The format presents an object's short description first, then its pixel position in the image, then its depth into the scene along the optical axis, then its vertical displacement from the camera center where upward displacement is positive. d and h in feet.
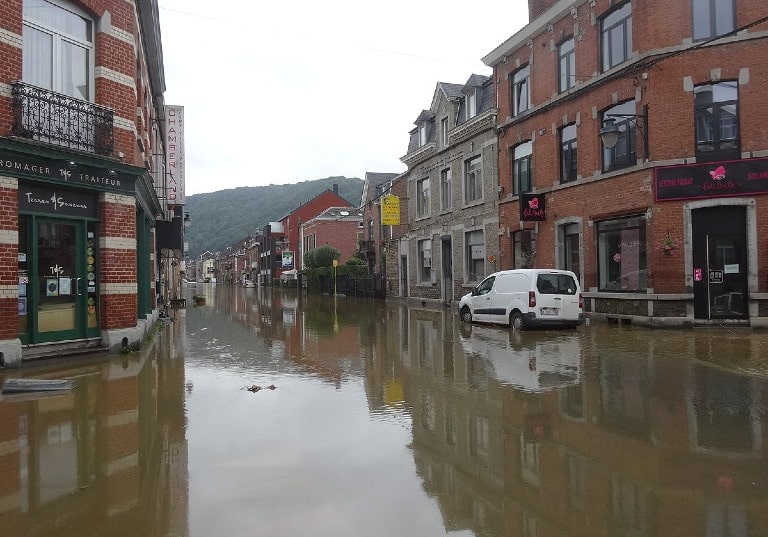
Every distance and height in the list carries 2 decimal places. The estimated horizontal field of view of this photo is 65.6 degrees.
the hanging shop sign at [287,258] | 247.29 +9.37
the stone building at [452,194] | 85.66 +13.56
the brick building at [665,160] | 53.11 +11.03
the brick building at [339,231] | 212.64 +17.42
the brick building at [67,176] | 33.35 +6.60
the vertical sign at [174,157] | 82.02 +17.33
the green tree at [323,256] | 178.50 +7.12
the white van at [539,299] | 51.60 -2.05
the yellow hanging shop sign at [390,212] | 103.96 +11.65
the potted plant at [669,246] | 54.65 +2.55
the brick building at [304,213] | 248.93 +28.20
